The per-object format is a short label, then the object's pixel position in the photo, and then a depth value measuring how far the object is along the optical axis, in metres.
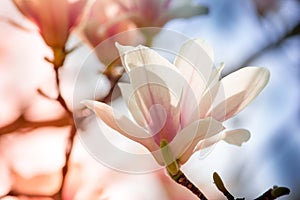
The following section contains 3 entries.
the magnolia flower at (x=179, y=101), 0.65
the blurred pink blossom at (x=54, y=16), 0.78
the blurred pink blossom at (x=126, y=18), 0.83
